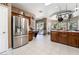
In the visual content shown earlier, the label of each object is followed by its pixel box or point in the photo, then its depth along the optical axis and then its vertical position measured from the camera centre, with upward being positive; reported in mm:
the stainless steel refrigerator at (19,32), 3048 -185
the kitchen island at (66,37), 3298 -620
